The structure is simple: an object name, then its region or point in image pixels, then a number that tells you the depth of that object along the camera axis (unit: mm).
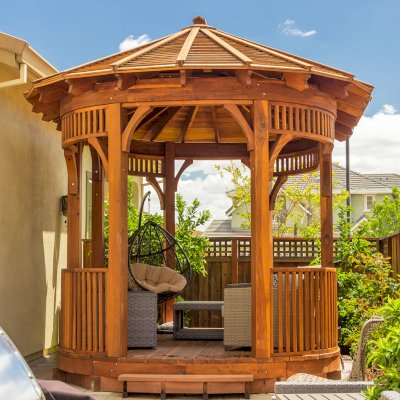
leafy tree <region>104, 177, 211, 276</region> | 13438
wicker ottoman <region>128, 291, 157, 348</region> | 9422
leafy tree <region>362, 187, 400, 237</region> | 30312
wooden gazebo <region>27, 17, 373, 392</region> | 8664
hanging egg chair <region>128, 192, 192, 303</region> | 10172
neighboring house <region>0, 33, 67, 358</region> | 9797
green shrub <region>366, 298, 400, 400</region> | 4016
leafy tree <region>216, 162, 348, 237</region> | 24067
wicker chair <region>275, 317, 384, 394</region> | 5230
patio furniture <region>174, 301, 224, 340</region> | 10539
